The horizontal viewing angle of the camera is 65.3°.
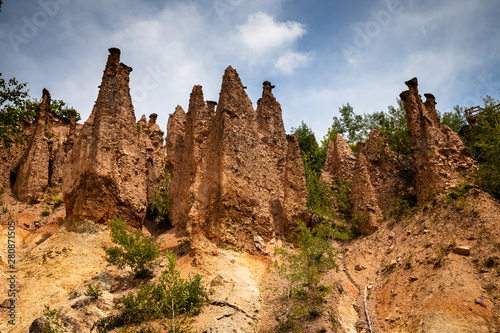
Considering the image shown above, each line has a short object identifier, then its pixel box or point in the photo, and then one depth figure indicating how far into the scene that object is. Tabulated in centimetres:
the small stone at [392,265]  1311
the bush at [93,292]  1045
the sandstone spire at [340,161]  1925
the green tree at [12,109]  1694
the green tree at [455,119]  3183
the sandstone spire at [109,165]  1502
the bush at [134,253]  1196
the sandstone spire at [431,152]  1533
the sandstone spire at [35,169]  1970
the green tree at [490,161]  1423
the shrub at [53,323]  886
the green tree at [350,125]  3472
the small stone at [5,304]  1119
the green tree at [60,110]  3282
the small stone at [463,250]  1187
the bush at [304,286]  1042
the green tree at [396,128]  1995
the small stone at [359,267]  1404
